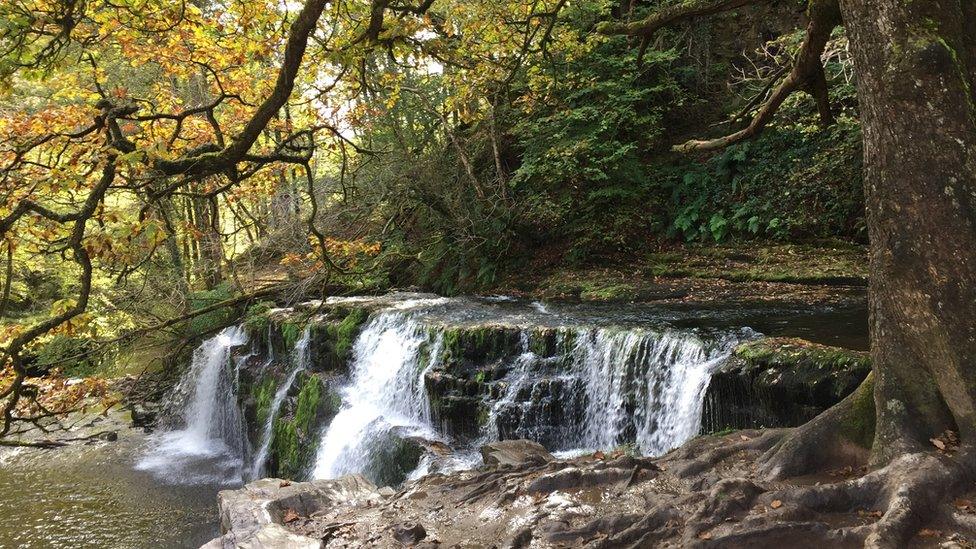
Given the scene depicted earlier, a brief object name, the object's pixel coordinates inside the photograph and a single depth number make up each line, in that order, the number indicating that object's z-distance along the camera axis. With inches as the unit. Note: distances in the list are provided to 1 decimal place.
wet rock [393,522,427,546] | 187.5
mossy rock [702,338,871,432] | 256.2
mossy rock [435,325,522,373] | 392.2
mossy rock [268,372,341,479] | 429.4
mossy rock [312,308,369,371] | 476.1
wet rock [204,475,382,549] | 200.1
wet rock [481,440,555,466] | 251.1
